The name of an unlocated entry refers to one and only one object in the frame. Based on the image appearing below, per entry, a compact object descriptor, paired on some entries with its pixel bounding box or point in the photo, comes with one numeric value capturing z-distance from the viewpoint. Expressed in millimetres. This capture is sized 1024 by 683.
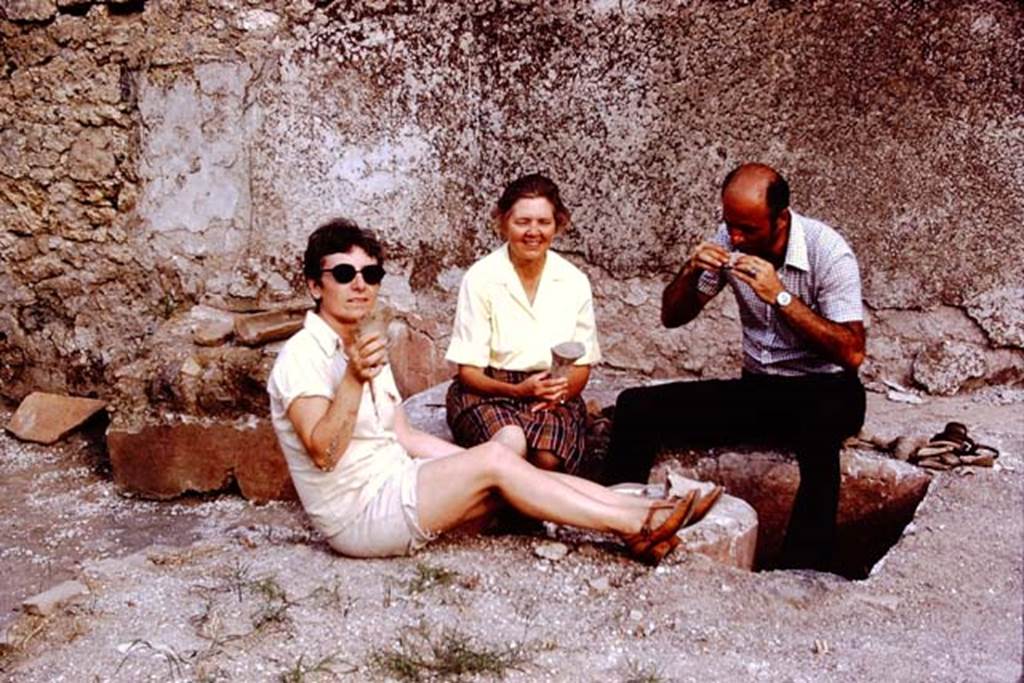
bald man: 3768
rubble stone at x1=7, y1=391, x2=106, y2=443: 5617
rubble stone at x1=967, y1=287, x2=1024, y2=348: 4848
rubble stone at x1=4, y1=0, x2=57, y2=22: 5523
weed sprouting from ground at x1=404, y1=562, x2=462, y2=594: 3301
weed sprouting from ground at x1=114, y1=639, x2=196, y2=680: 2861
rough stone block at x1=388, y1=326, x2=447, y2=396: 5281
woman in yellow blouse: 3938
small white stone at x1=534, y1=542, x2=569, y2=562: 3525
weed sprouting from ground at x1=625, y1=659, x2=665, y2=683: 2887
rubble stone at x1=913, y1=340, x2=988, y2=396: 4930
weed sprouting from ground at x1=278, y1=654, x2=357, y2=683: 2819
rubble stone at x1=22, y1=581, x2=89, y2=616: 3209
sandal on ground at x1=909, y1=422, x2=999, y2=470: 4117
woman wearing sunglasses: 3441
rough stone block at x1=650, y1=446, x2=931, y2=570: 4184
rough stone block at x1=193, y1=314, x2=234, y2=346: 5230
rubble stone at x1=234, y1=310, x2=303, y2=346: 5152
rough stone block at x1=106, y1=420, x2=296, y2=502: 4941
